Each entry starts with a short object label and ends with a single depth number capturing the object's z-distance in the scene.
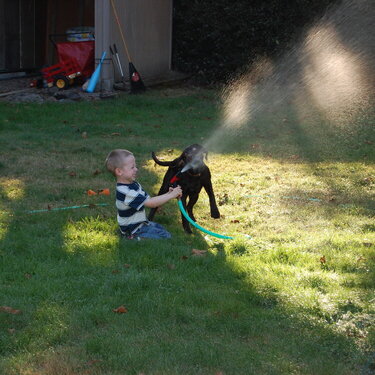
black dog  6.04
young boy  5.78
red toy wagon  15.30
